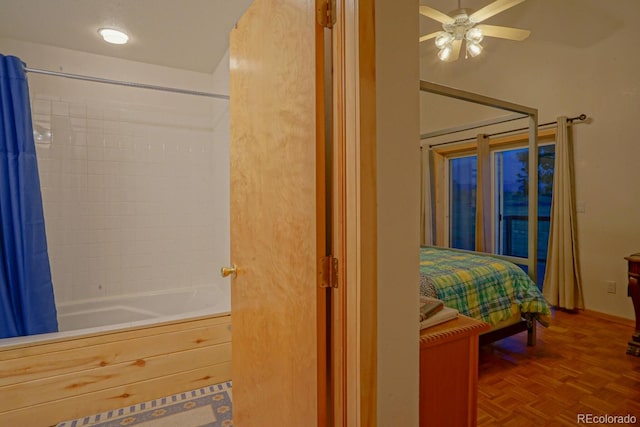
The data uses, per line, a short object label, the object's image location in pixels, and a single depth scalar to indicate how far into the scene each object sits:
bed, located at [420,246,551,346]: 2.08
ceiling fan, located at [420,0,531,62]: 2.53
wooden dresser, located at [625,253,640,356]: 2.31
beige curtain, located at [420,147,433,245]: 4.83
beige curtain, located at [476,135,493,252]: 4.15
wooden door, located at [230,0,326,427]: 0.89
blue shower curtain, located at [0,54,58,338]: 1.92
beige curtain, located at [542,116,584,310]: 3.38
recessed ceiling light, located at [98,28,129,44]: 2.36
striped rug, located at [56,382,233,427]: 1.75
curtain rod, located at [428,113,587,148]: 3.34
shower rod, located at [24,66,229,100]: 2.06
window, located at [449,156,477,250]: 4.72
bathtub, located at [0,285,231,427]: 1.66
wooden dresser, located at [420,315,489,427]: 1.02
